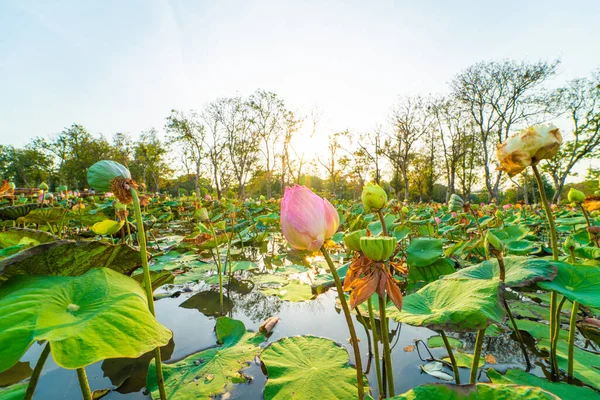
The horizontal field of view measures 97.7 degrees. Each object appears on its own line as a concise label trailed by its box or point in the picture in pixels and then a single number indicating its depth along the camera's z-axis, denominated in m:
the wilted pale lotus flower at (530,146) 0.77
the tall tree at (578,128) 13.78
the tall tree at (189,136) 23.91
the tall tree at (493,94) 14.52
